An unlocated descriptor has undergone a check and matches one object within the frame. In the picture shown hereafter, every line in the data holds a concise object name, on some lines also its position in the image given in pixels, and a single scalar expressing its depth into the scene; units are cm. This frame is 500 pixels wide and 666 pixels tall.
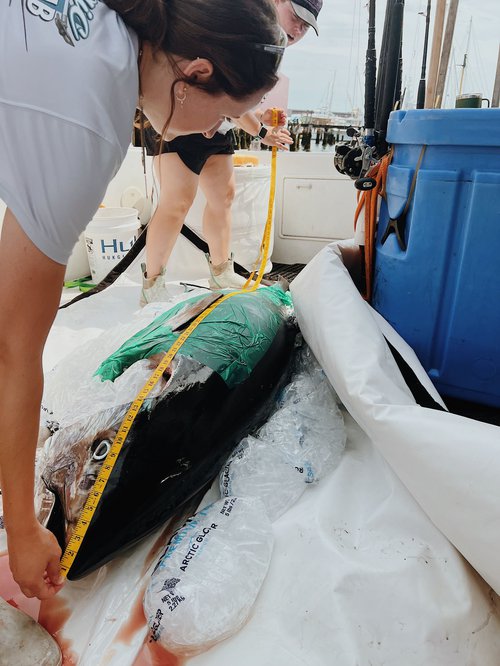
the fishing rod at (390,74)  134
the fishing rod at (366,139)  141
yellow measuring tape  80
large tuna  84
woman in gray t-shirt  57
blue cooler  100
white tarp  72
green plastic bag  107
